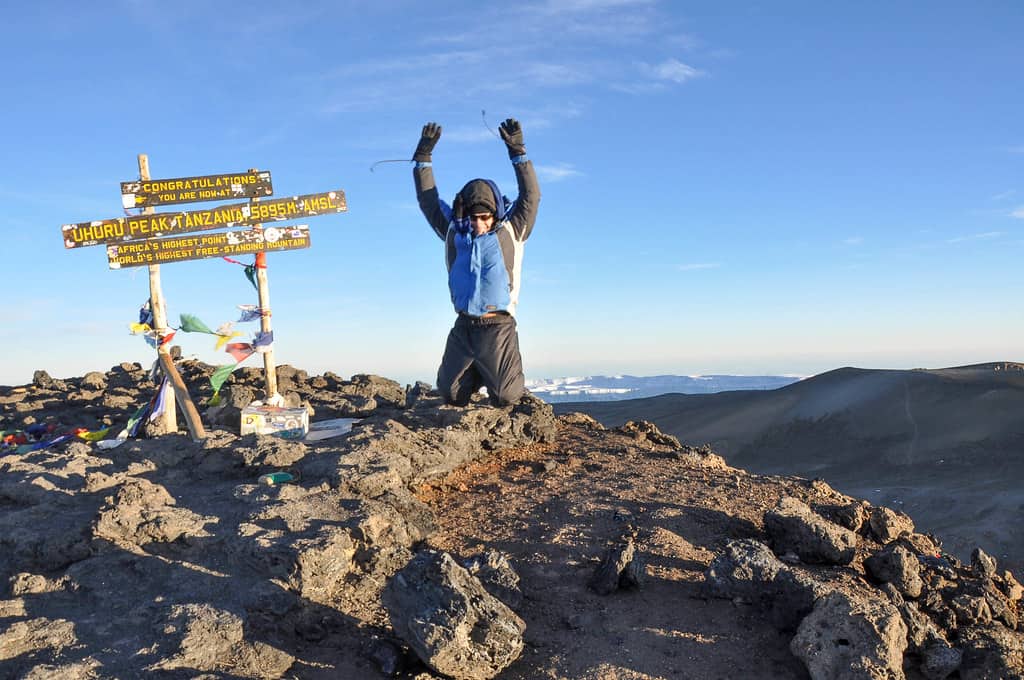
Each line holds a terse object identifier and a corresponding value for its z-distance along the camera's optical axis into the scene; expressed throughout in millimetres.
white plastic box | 6965
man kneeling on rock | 6289
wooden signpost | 7531
